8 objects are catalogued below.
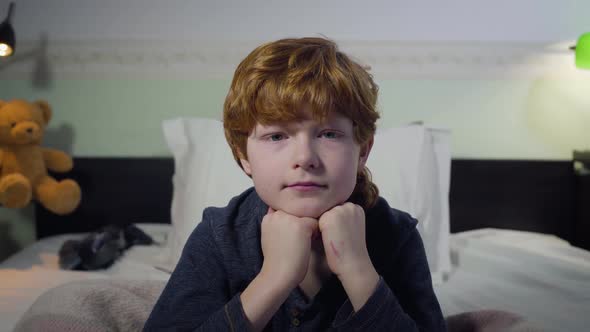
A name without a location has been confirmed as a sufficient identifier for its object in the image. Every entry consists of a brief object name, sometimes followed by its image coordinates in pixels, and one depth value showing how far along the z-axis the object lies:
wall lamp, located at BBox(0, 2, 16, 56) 1.50
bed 1.15
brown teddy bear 1.50
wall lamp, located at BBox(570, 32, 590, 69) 1.58
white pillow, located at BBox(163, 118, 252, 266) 1.30
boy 0.61
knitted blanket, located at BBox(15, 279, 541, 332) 0.75
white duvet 1.06
